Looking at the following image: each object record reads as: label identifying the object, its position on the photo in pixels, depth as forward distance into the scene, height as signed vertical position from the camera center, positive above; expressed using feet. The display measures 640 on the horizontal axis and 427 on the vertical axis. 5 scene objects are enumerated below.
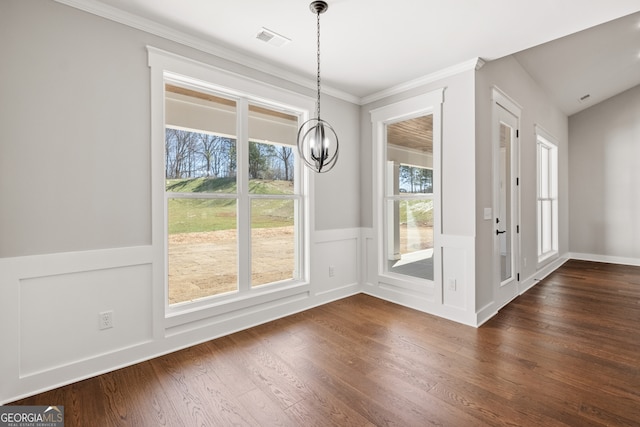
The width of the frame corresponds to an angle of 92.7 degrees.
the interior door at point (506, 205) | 11.60 +0.32
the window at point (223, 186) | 8.69 +0.94
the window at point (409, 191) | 11.30 +0.94
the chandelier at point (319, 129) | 7.16 +2.27
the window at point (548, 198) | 18.28 +0.88
